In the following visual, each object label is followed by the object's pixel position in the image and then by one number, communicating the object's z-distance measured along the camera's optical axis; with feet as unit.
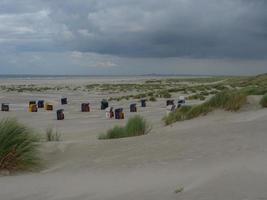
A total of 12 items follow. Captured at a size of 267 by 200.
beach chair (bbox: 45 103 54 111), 87.15
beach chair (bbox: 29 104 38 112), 84.48
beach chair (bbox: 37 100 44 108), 94.29
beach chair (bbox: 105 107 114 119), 69.00
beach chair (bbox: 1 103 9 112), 86.12
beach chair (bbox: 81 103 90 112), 82.99
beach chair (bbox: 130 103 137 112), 78.29
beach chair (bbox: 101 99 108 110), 87.69
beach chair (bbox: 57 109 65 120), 67.72
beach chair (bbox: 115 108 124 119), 66.59
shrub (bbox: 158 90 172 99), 121.53
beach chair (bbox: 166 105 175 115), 61.93
